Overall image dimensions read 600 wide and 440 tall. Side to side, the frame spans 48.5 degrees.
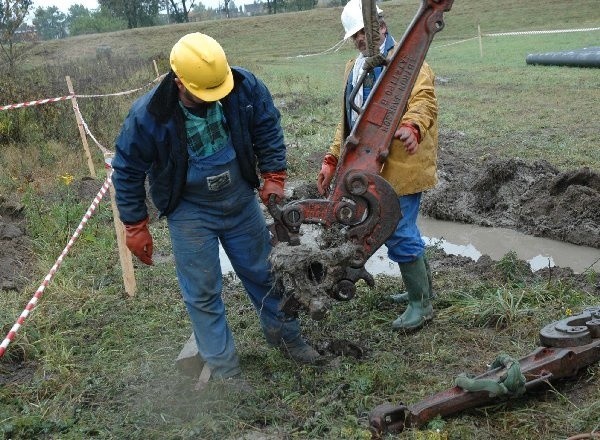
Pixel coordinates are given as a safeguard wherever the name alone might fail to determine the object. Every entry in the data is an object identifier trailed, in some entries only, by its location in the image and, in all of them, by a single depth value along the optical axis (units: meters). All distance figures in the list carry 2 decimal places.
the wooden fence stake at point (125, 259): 5.19
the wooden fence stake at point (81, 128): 9.22
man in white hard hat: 3.93
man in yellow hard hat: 3.50
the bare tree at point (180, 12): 63.93
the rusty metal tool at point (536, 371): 3.13
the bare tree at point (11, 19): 13.62
